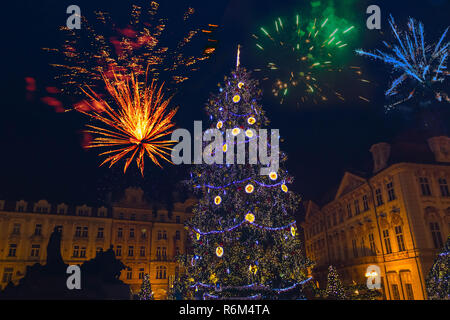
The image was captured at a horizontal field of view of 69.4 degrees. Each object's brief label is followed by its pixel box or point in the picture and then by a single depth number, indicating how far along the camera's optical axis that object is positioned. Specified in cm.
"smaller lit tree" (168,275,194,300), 1642
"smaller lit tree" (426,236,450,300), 1281
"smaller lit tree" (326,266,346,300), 1991
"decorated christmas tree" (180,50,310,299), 1502
